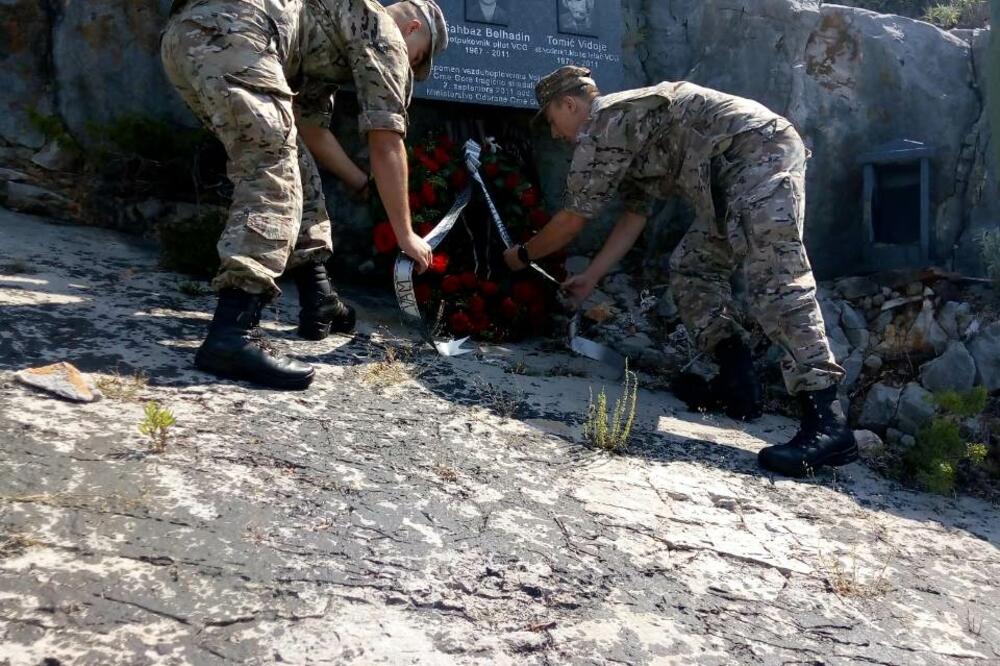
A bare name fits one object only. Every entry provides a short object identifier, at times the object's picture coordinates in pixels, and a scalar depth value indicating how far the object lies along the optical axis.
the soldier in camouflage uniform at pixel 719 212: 3.25
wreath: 4.39
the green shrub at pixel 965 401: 3.46
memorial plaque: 4.84
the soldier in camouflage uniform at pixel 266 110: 2.85
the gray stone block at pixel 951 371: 4.12
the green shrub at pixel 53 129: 4.88
